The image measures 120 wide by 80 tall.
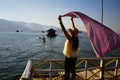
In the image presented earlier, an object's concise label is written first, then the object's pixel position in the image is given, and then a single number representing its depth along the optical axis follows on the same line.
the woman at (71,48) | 2.77
